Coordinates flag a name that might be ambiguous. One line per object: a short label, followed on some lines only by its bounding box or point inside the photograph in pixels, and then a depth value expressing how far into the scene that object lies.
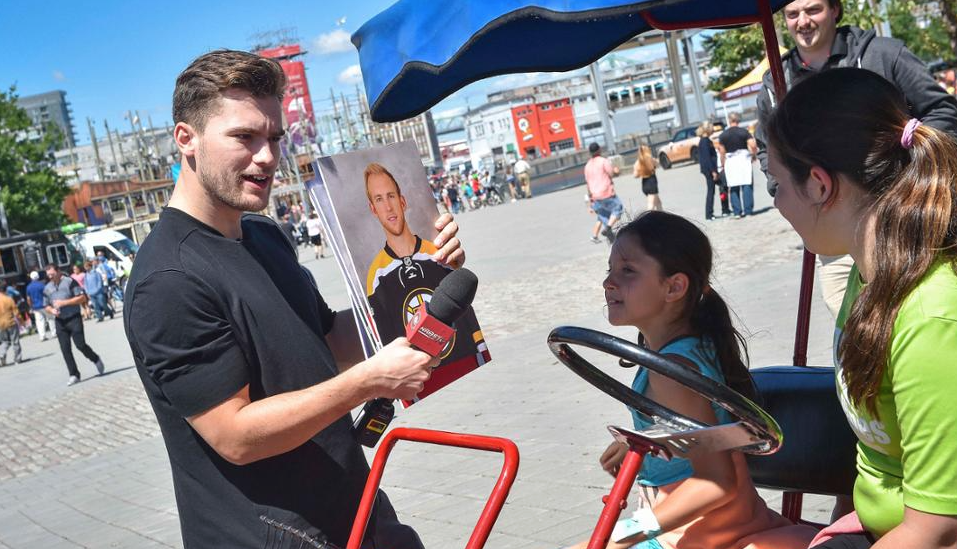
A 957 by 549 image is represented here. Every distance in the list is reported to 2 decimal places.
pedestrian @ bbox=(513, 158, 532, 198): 40.59
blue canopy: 2.18
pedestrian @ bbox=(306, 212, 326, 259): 35.62
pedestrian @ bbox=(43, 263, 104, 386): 15.97
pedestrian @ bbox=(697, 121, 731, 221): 18.19
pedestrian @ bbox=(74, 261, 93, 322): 32.25
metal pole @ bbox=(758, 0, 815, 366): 3.04
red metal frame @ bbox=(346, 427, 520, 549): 2.14
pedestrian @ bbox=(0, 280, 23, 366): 22.20
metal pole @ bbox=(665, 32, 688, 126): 44.56
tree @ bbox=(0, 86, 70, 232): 51.81
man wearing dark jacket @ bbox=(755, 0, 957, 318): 3.88
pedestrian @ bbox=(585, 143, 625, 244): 17.44
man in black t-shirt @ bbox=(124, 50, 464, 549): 2.21
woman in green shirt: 1.81
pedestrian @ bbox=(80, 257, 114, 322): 30.06
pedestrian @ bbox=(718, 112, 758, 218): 17.67
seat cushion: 2.55
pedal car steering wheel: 1.93
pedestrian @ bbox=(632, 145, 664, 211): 18.56
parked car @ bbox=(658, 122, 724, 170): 37.66
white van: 50.03
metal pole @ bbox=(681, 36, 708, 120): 40.67
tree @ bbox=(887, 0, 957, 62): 22.73
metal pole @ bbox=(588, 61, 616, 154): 41.38
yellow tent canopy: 22.81
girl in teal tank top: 2.38
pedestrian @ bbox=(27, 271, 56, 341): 28.59
